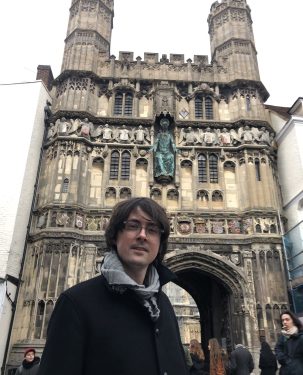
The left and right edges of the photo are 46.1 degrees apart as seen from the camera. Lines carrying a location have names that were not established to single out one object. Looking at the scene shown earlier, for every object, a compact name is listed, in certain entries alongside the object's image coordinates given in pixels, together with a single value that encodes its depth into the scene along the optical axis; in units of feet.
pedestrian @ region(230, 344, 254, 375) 28.89
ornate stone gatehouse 49.14
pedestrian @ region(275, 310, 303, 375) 14.26
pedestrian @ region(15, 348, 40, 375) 20.49
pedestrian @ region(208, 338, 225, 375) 27.89
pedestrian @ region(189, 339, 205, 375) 24.93
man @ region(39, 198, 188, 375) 5.18
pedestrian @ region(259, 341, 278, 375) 30.04
